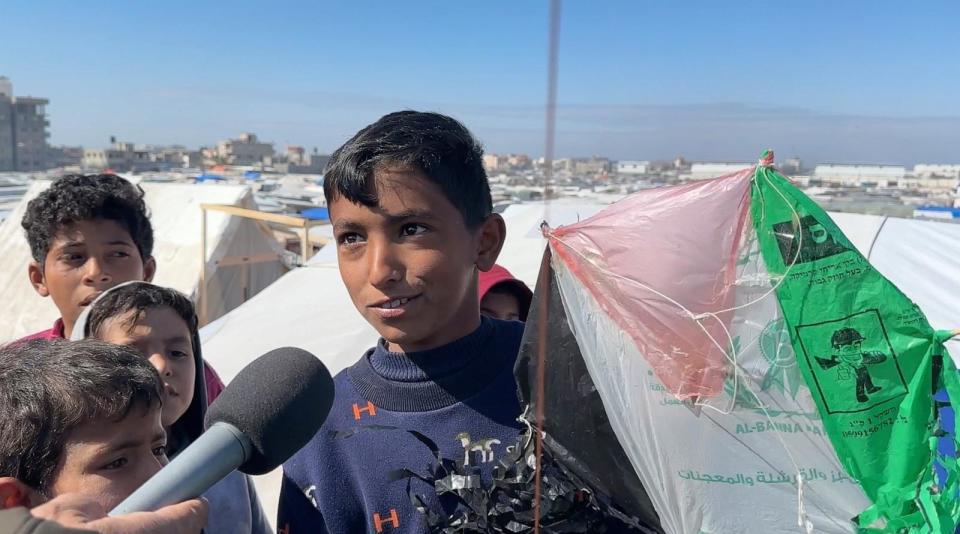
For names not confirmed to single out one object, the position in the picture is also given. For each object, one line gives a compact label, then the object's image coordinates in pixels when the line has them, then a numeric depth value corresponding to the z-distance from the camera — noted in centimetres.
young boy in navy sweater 123
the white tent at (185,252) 712
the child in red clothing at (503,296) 236
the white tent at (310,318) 423
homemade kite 113
